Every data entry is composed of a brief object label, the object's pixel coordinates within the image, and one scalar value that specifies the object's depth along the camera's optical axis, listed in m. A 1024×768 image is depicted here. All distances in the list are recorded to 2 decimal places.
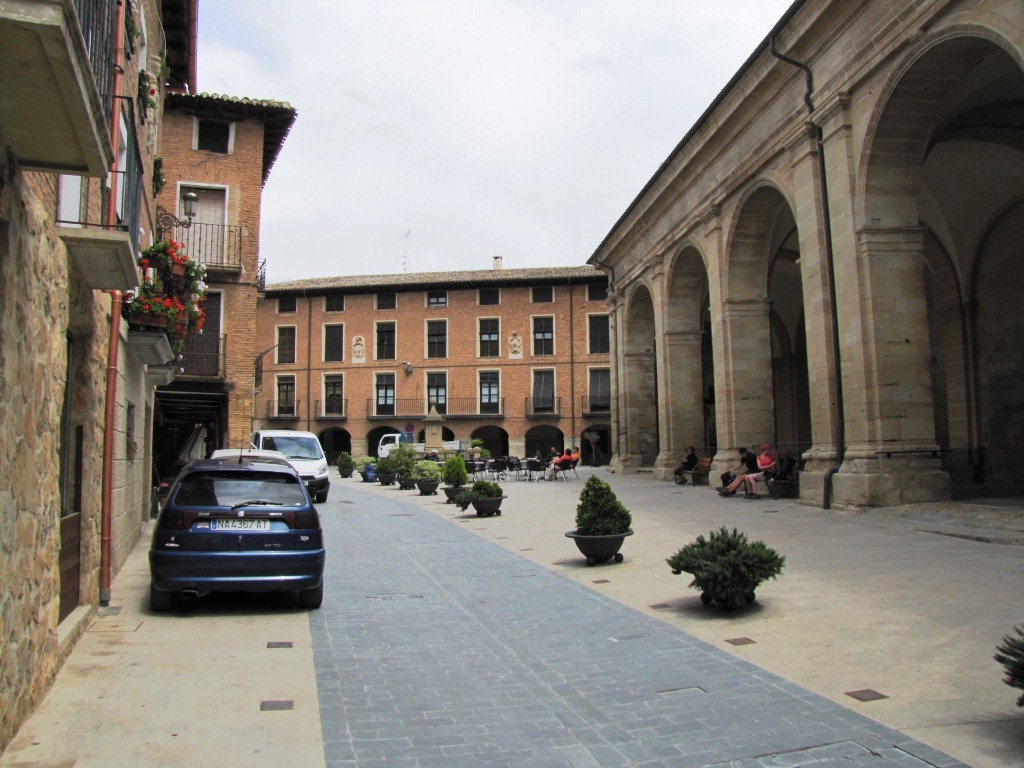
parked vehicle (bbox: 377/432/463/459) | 34.44
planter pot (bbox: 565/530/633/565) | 9.70
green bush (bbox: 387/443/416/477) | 26.66
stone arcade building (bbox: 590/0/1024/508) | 13.07
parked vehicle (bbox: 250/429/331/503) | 20.05
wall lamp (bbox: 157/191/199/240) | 16.44
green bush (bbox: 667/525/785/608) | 6.98
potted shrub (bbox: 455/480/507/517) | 16.27
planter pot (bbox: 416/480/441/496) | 22.94
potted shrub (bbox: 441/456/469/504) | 19.77
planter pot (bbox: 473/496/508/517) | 16.25
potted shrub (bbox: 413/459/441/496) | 22.98
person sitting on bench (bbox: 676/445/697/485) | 22.02
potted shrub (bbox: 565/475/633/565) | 9.74
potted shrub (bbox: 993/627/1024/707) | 4.00
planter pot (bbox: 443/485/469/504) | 19.53
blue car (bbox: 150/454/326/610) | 7.29
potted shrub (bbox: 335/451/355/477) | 37.50
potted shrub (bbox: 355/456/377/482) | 33.03
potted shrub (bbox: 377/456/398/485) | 28.55
